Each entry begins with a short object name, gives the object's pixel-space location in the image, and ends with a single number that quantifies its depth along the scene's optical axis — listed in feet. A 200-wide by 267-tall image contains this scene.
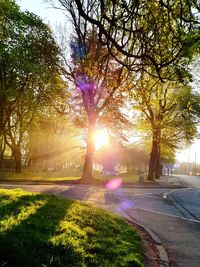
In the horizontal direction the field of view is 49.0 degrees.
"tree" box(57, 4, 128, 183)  55.53
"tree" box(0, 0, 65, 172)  59.33
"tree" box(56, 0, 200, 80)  14.92
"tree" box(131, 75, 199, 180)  71.92
